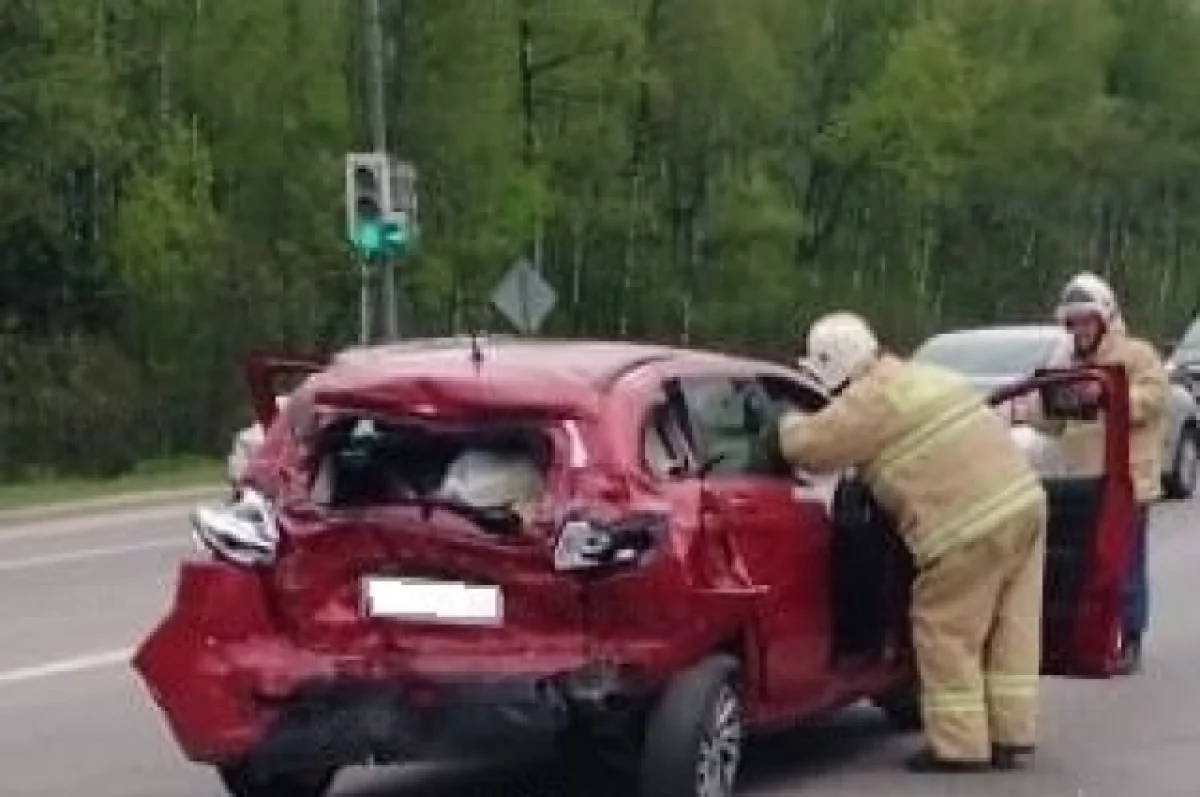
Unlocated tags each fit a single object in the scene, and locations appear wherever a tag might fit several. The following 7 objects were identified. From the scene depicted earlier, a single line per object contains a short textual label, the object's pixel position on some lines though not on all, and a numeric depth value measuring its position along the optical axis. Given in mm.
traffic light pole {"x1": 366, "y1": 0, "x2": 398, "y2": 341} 35875
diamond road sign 38188
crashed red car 9312
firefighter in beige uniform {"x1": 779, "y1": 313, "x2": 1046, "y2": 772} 10469
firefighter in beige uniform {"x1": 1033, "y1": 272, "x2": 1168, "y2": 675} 12750
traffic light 33156
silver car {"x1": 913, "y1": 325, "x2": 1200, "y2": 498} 25750
